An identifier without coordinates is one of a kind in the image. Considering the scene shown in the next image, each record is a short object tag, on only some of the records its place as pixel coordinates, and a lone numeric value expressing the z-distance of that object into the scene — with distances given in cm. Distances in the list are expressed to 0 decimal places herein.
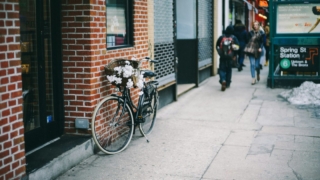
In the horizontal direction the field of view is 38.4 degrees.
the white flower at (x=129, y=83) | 654
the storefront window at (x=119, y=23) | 727
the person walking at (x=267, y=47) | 1934
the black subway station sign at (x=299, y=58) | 1200
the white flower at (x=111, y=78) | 645
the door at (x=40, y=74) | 584
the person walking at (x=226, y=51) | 1207
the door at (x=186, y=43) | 1307
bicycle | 645
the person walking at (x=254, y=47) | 1328
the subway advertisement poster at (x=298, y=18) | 1209
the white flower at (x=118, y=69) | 645
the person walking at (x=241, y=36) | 1753
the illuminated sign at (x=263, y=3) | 2570
